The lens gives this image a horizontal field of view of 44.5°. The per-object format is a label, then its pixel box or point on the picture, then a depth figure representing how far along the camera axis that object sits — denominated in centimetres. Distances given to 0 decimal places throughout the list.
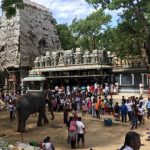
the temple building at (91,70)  1874
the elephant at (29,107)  1053
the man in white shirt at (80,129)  824
